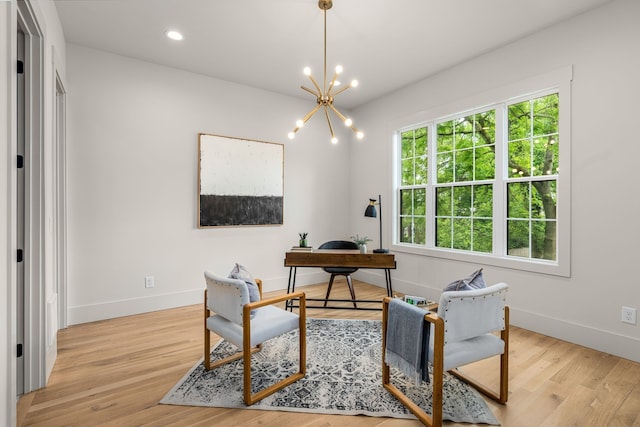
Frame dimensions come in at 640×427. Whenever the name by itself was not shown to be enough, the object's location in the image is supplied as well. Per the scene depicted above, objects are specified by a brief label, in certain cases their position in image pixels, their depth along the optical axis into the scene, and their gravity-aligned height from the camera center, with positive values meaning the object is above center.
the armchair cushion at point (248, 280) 2.24 -0.48
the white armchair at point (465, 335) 1.75 -0.70
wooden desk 3.48 -0.51
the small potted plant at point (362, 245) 3.65 -0.36
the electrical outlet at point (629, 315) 2.58 -0.82
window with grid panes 3.21 +0.39
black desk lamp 3.92 +0.03
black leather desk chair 3.89 -0.67
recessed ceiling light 3.14 +1.78
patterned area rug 1.96 -1.18
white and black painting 4.12 +0.44
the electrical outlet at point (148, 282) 3.76 -0.81
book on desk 3.70 -0.41
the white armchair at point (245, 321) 1.99 -0.75
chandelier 2.63 +0.96
